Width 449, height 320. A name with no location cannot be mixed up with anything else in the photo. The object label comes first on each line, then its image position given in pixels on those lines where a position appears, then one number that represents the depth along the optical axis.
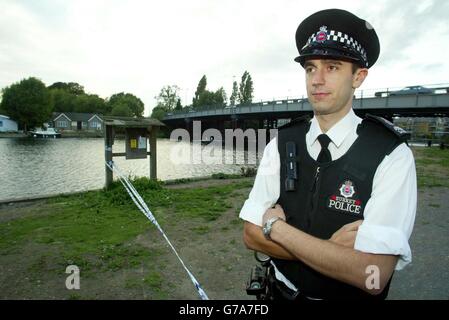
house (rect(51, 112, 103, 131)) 108.44
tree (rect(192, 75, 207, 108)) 114.92
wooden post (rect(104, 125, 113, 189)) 10.00
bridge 29.36
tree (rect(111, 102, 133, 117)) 95.62
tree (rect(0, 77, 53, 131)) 77.69
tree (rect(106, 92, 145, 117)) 112.80
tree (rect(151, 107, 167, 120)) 90.69
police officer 1.80
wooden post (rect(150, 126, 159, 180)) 11.09
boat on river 74.69
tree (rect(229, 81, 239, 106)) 113.94
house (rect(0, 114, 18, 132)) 82.69
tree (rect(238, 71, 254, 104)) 109.25
